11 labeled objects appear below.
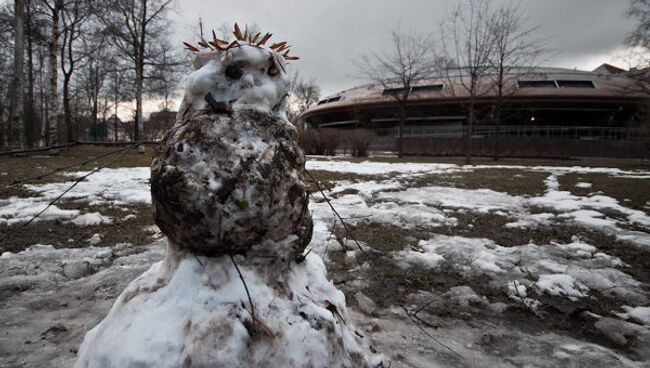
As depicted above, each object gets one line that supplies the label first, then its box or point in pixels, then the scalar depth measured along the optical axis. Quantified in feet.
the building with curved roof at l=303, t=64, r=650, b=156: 89.30
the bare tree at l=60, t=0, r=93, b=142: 45.60
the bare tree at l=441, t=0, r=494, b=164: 53.16
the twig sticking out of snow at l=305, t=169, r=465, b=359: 6.13
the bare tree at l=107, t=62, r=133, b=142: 57.49
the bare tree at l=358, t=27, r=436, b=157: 71.82
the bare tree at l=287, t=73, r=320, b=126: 137.93
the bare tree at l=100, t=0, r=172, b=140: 50.42
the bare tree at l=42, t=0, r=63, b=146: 41.73
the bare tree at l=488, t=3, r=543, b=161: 54.34
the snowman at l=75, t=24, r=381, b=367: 3.72
